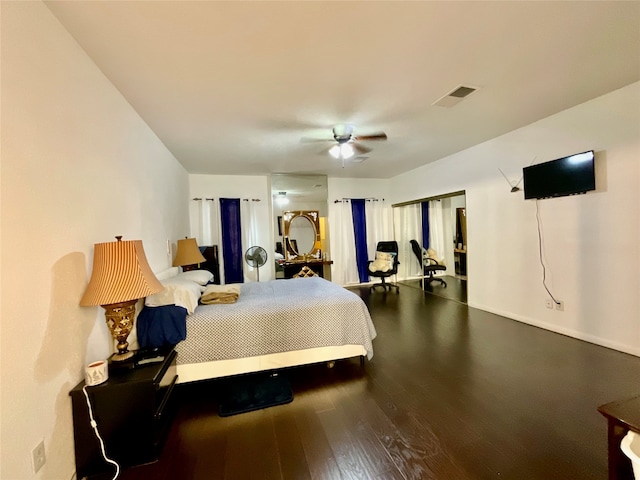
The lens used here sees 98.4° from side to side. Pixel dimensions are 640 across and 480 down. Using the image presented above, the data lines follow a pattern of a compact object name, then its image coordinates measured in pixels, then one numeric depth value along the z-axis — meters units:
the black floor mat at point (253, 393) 2.07
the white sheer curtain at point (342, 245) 6.08
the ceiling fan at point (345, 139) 3.04
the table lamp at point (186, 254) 3.35
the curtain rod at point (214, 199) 5.25
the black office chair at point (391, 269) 5.73
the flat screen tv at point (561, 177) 2.84
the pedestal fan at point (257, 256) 4.80
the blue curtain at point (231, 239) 5.42
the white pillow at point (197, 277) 2.73
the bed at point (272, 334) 2.19
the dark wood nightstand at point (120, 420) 1.48
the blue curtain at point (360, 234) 6.22
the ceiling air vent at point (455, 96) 2.38
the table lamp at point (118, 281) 1.49
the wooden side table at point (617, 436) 1.11
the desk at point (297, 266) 5.51
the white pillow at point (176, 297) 2.13
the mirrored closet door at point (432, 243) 5.84
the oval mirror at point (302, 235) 5.70
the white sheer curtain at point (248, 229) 5.53
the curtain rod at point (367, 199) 6.12
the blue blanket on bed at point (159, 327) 2.06
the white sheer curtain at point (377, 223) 6.37
